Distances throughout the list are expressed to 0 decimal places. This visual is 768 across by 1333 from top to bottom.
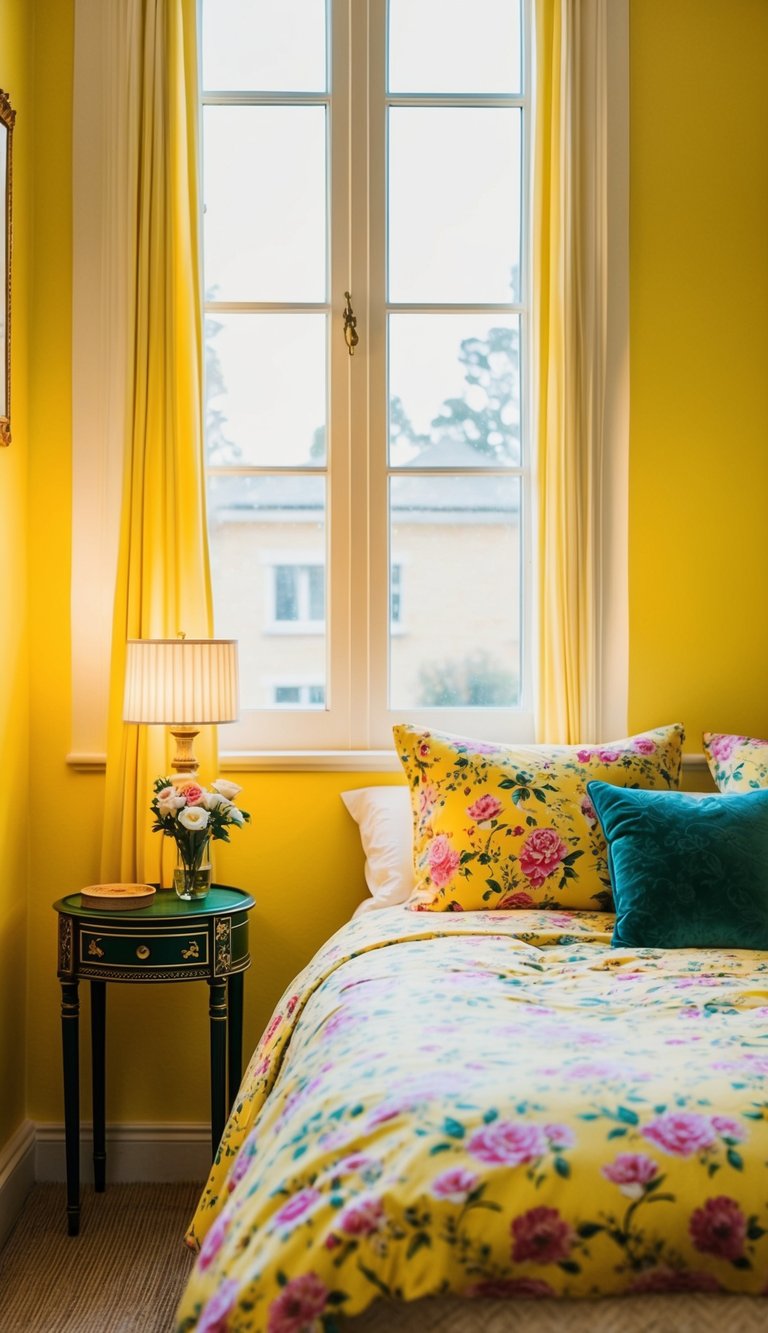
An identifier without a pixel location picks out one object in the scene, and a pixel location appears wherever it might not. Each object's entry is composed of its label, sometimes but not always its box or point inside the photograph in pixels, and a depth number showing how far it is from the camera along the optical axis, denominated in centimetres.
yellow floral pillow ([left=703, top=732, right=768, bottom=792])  270
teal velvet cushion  225
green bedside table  254
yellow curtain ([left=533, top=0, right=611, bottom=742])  303
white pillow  279
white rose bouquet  263
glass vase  269
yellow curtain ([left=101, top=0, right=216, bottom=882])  293
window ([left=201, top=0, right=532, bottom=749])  313
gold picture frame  270
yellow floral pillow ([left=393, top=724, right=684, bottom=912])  253
